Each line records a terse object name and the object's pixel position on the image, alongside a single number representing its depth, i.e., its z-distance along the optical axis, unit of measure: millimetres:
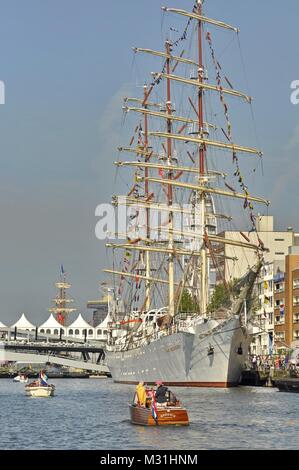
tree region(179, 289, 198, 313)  175125
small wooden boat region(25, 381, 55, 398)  118188
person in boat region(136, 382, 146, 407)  71125
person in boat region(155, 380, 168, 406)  67938
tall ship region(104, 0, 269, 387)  123062
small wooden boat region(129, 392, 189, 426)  67312
